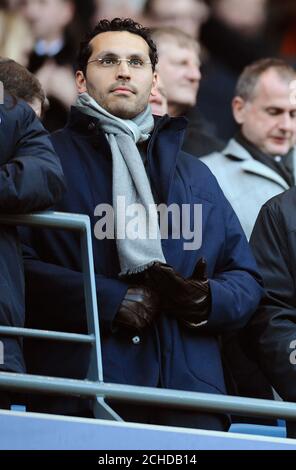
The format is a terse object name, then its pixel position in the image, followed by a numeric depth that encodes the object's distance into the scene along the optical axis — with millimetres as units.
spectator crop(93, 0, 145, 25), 16781
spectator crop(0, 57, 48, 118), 11250
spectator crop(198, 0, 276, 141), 17328
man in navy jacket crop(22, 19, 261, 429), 10891
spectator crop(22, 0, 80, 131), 16125
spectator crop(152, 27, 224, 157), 14781
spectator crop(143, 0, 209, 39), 16875
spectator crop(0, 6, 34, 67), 16031
